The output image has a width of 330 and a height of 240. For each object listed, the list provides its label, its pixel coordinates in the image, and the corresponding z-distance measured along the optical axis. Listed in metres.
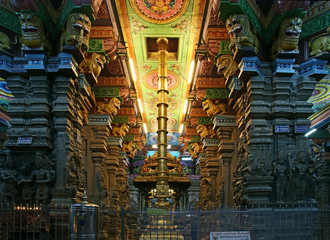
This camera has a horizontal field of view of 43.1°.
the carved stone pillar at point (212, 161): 14.73
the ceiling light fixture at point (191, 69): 11.92
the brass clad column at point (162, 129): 10.94
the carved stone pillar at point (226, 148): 11.69
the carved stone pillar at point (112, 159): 14.38
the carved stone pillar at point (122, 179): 16.88
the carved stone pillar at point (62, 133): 7.46
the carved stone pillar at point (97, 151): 11.78
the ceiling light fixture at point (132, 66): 12.21
